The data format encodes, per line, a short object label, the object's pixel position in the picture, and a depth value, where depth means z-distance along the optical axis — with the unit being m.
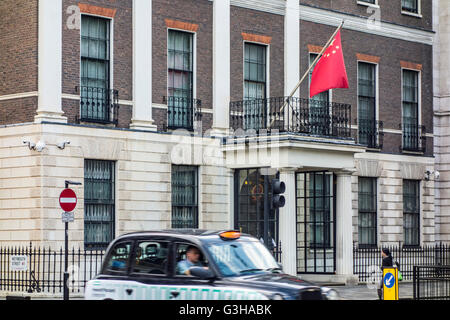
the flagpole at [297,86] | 27.52
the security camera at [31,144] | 24.28
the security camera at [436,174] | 35.41
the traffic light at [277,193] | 22.17
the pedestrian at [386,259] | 23.30
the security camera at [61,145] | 24.52
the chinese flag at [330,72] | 27.52
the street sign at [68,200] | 22.47
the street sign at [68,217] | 22.48
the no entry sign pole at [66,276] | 21.36
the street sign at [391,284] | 20.70
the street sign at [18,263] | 23.16
